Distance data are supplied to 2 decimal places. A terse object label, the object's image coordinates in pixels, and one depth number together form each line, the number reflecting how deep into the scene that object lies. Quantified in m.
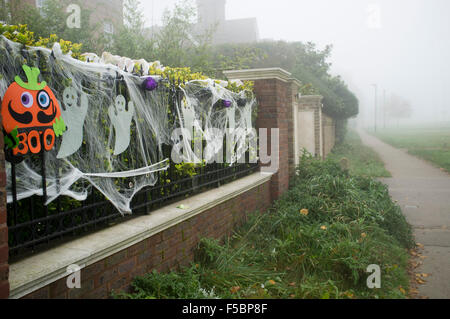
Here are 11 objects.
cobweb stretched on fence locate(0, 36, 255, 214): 2.73
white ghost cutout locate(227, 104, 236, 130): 5.80
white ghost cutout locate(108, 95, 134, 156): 3.45
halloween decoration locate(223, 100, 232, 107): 5.46
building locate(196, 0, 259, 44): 34.14
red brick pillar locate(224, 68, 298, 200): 6.88
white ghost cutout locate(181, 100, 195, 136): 4.50
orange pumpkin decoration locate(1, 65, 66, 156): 2.43
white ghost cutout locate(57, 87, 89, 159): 2.93
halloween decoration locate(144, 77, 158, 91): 3.71
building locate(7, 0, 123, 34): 15.20
